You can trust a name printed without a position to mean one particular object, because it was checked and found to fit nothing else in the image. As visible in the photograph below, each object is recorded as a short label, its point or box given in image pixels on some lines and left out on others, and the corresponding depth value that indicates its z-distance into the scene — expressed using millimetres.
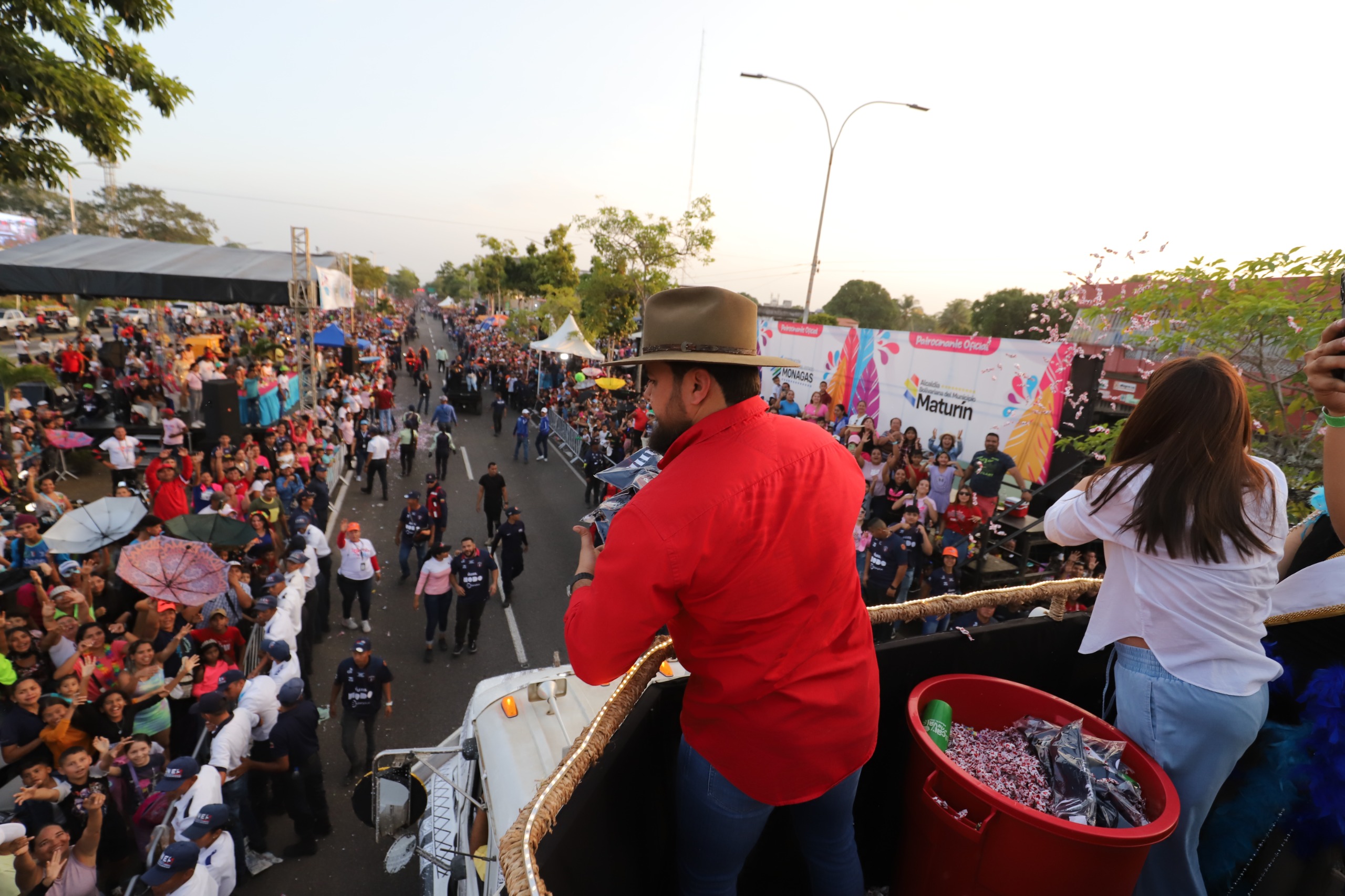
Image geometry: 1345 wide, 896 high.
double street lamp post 15180
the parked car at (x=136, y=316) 35531
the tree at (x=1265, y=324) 5656
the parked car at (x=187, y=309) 46309
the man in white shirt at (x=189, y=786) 4176
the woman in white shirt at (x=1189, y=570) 1646
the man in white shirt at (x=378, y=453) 13195
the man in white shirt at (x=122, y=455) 10883
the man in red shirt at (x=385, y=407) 17547
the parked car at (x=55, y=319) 34000
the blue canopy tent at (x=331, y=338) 21172
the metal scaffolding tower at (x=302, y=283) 12500
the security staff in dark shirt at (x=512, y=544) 9227
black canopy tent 11375
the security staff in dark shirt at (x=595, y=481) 14711
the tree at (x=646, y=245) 28766
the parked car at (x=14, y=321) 30766
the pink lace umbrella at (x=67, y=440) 11641
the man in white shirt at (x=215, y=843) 3836
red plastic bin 1529
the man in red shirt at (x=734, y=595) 1287
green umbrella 7008
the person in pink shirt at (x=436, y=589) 7797
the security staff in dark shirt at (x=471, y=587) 7793
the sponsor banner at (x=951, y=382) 10078
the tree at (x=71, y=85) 5488
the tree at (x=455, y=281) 87938
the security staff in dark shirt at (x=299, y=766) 4988
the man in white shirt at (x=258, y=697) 4992
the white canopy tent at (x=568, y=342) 22000
